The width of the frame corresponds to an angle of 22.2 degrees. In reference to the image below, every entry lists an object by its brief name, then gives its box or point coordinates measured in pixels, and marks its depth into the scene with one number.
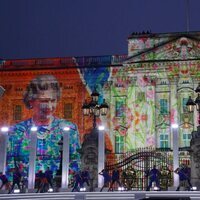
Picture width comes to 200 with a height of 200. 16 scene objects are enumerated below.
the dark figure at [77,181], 20.08
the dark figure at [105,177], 20.44
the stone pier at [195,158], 20.41
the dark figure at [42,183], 20.40
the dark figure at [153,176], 19.54
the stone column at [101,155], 21.45
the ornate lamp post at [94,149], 21.55
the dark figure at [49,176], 20.26
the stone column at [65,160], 21.67
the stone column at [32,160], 21.98
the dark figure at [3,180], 20.66
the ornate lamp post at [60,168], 22.65
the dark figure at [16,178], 20.34
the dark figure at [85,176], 20.18
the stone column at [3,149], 22.64
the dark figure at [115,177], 20.12
